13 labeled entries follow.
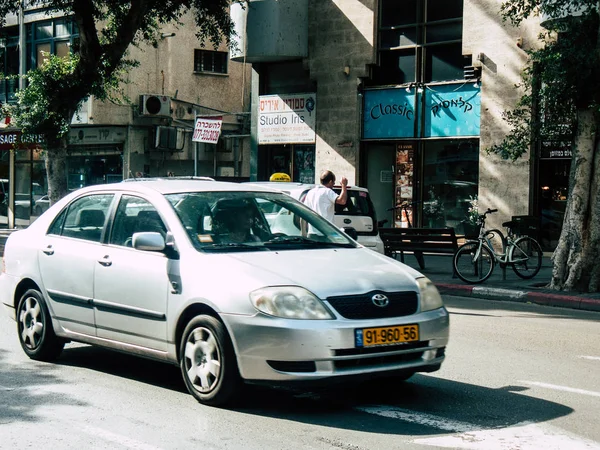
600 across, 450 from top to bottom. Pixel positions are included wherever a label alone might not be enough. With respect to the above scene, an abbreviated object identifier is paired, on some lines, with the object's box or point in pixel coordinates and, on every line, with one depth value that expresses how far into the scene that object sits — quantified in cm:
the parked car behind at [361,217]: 1616
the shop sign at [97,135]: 3325
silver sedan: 605
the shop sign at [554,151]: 1984
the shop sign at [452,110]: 2164
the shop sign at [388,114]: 2300
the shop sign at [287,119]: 2525
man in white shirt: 1363
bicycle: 1562
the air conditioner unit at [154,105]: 3256
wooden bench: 1689
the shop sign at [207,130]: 2203
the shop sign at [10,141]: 3162
